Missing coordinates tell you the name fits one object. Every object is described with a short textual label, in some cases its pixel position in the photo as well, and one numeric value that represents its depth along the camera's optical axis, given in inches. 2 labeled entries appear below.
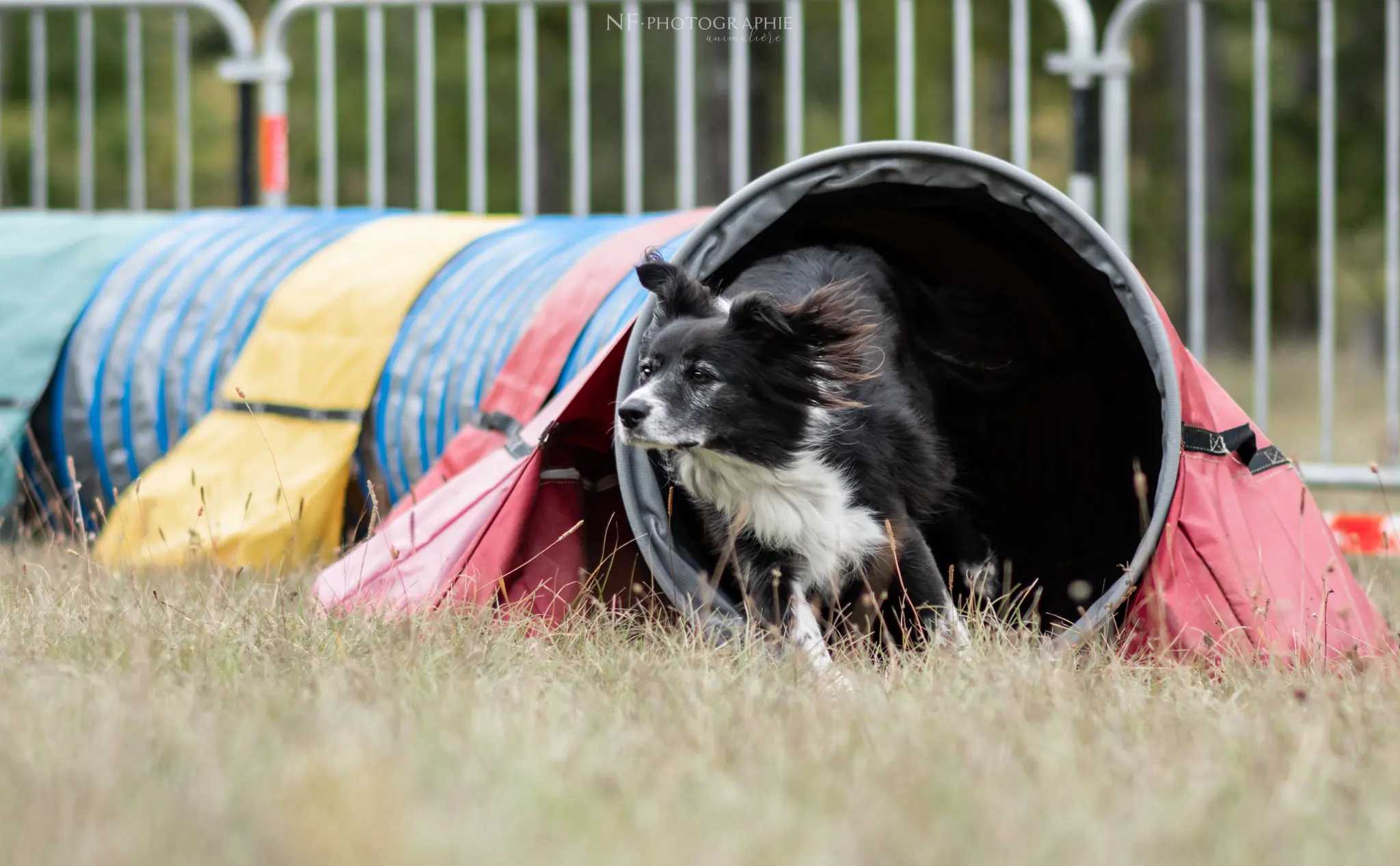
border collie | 314.2
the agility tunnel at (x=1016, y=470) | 304.3
